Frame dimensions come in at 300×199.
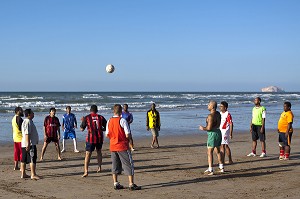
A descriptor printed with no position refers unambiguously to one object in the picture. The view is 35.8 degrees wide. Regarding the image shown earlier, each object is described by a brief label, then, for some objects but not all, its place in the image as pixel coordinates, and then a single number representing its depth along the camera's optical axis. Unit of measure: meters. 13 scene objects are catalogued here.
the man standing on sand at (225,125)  11.79
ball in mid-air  16.48
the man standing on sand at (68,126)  14.78
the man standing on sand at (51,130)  13.01
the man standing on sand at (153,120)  15.98
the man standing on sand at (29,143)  9.98
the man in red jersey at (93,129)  10.41
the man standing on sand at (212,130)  10.25
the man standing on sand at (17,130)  10.84
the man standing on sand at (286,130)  12.42
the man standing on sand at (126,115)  15.07
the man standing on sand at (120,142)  8.92
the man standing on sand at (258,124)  12.98
